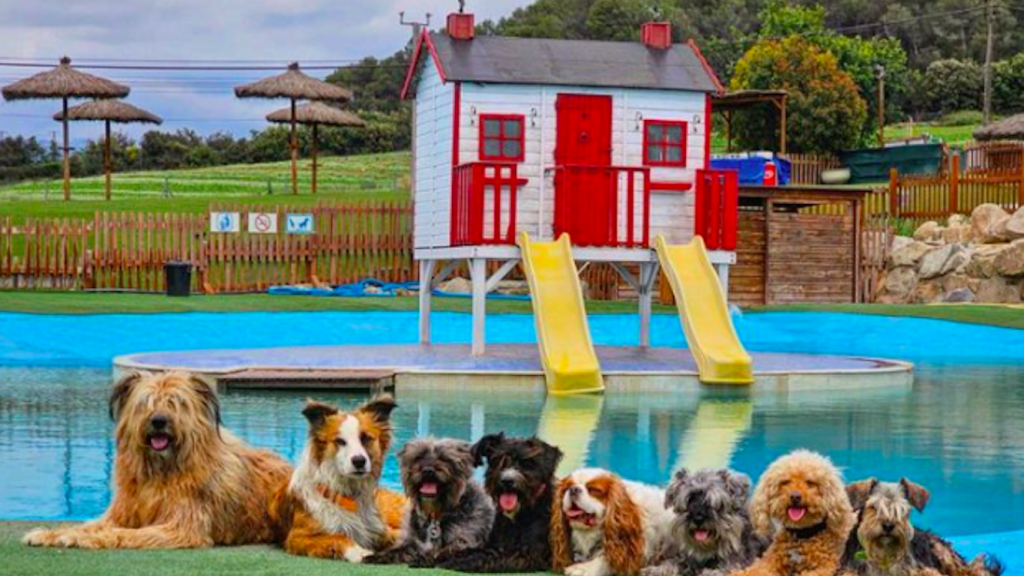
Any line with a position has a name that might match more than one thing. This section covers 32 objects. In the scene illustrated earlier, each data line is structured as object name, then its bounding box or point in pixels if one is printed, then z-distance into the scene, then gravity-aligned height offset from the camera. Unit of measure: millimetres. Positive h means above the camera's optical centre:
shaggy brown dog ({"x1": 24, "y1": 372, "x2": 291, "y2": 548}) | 8586 -1282
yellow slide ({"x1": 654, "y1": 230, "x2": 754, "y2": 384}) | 20984 -901
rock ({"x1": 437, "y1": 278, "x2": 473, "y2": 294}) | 37281 -948
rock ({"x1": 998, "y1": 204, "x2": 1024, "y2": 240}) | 38625 +618
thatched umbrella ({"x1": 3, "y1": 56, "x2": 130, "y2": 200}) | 45438 +4203
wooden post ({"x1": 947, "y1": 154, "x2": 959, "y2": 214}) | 45094 +1733
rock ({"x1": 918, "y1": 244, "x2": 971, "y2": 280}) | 37812 -191
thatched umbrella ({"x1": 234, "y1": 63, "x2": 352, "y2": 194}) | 47750 +4433
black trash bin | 33906 -747
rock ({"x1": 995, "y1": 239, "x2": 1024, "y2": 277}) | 36906 -170
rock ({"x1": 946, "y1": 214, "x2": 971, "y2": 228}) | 42994 +832
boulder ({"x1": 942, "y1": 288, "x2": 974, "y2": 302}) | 37031 -971
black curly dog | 8320 -1307
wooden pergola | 39669 +3630
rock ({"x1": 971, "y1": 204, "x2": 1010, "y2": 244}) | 39281 +745
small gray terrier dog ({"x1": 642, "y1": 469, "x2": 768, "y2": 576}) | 8000 -1350
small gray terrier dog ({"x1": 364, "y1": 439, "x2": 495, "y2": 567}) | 8336 -1355
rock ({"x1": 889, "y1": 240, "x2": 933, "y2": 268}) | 38344 -91
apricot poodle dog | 7672 -1239
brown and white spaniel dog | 8227 -1423
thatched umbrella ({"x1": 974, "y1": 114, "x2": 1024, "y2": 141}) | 55031 +4115
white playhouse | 23875 +1344
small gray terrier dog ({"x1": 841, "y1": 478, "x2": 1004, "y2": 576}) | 7391 -1271
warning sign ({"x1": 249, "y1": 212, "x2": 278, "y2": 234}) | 37938 +438
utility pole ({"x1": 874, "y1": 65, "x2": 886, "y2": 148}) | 63594 +5815
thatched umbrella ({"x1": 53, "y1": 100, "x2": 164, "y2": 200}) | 48400 +3708
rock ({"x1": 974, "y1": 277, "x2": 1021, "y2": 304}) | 37031 -888
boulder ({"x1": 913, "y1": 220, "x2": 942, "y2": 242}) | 41125 +505
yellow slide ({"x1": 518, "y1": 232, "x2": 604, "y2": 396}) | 20300 -956
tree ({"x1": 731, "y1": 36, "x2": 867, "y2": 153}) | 61438 +5512
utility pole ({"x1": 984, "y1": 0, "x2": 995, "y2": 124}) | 67500 +7700
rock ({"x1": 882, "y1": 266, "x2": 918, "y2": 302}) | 38125 -725
